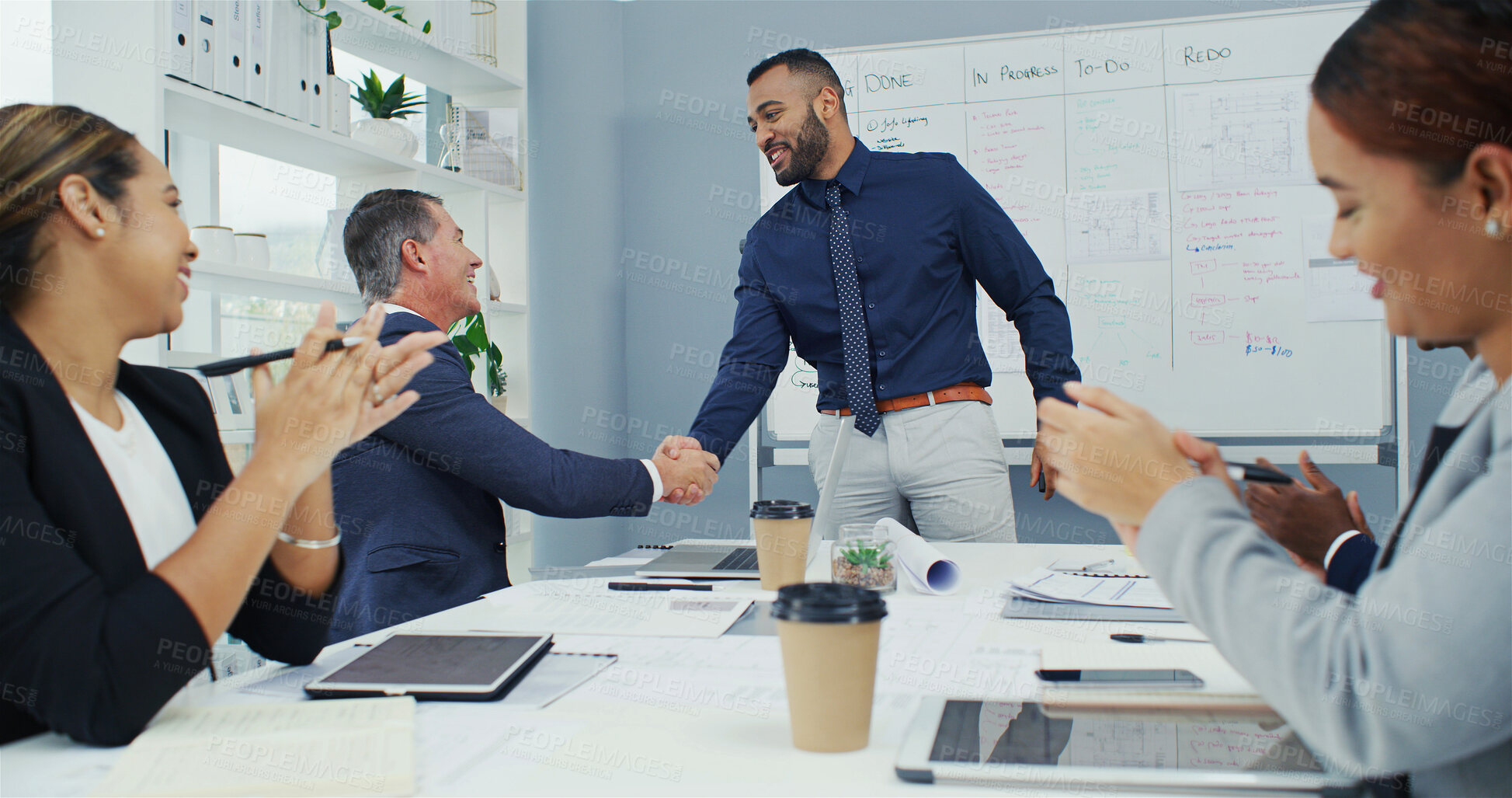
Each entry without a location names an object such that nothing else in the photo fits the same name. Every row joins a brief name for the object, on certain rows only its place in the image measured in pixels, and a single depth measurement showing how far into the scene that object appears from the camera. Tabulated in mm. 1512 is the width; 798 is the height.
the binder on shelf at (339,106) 2619
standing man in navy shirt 2139
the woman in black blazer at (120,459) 738
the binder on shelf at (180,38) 2096
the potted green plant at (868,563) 1297
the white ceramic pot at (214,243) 2234
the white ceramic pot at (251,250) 2334
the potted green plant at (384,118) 2822
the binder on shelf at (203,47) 2180
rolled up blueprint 1312
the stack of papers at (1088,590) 1219
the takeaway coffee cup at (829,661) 683
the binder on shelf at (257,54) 2334
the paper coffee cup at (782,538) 1335
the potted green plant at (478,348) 3021
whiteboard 2846
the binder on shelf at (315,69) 2527
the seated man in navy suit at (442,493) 1539
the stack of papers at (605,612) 1130
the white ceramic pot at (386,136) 2816
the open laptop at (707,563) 1497
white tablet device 610
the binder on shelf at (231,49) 2246
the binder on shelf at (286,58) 2424
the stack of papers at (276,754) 651
